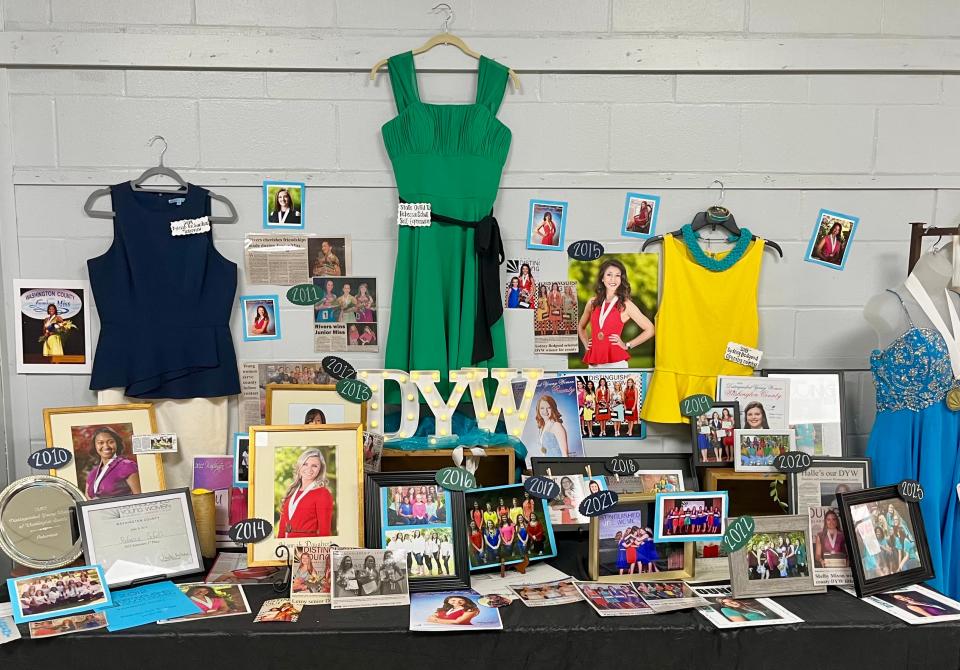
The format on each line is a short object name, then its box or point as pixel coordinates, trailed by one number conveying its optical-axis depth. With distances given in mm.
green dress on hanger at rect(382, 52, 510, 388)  1907
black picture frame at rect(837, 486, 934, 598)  1565
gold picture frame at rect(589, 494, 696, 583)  1613
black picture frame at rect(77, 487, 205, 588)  1547
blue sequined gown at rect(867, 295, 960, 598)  1718
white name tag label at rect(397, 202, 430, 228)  1906
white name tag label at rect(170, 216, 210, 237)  1905
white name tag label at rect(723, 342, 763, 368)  1999
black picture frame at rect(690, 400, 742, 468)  1861
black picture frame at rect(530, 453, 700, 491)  1831
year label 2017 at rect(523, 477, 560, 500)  1642
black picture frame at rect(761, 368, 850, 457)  1972
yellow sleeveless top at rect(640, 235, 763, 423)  2000
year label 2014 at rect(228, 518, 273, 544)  1580
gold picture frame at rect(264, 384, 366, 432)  1873
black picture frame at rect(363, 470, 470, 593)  1557
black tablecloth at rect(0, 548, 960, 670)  1379
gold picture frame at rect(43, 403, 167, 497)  1749
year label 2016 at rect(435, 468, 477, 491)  1623
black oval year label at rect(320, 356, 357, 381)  1808
